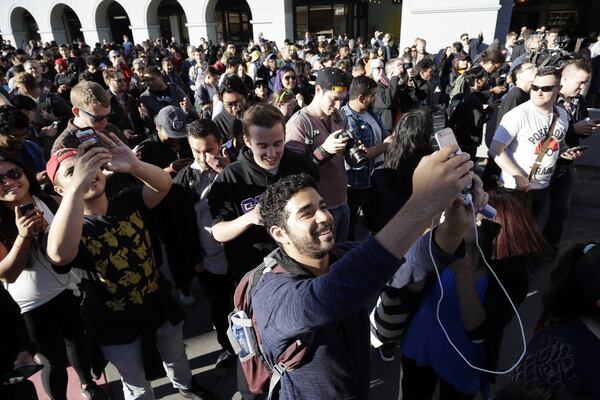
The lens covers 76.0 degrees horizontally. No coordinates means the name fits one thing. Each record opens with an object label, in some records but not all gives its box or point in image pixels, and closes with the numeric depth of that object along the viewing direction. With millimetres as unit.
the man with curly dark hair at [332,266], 1006
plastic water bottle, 1589
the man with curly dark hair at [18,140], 3223
